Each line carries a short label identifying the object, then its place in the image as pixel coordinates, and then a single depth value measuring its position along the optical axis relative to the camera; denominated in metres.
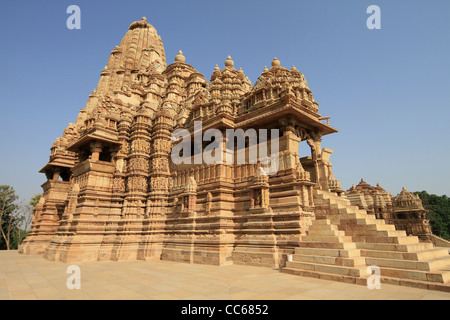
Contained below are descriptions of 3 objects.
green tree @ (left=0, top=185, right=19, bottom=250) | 39.16
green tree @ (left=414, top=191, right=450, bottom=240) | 48.16
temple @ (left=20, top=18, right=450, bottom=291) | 9.10
